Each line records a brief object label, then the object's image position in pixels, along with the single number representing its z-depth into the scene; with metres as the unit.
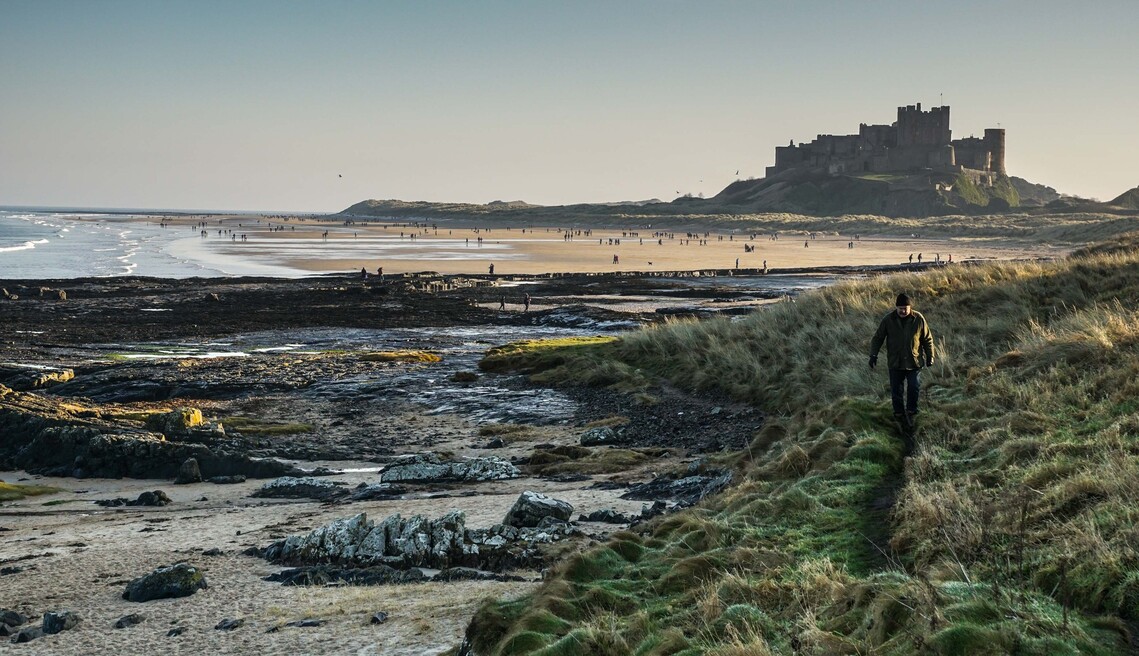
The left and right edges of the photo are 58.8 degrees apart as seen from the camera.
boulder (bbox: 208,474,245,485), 16.61
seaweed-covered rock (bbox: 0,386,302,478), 17.16
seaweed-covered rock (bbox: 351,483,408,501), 14.56
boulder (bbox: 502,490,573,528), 11.88
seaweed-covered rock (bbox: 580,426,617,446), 18.34
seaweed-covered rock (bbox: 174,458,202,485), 16.62
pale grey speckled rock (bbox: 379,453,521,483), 15.62
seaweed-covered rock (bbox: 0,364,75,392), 25.23
